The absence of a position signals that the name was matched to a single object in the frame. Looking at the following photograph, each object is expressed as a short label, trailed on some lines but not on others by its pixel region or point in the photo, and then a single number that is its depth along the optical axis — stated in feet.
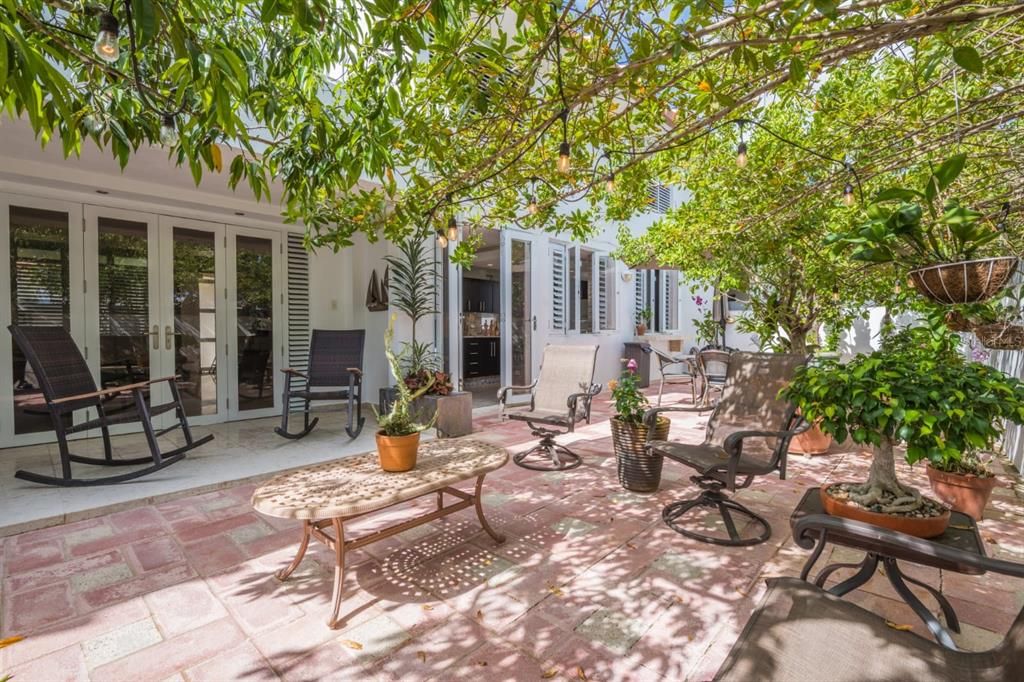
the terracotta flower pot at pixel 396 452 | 7.57
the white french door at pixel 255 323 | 18.48
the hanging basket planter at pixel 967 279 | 4.91
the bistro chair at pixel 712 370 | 17.91
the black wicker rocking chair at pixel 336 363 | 16.19
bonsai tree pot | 5.59
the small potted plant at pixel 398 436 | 7.59
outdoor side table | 4.81
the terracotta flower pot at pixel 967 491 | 9.22
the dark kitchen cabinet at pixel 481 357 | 29.84
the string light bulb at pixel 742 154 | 9.71
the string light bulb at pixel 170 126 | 5.88
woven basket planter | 11.10
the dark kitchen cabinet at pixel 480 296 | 32.55
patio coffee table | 6.23
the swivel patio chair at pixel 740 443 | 8.65
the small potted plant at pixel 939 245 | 4.98
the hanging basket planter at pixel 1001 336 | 6.87
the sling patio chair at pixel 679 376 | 20.58
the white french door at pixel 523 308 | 22.39
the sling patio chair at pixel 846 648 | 3.79
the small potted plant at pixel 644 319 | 29.68
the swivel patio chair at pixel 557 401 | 13.37
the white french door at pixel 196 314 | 17.01
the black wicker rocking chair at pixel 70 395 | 10.59
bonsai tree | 5.46
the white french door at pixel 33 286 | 14.33
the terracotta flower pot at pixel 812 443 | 14.37
